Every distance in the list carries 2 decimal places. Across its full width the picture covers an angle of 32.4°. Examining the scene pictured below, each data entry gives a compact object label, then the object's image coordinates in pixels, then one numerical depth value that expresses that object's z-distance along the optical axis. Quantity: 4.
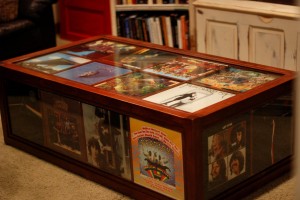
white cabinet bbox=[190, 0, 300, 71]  2.85
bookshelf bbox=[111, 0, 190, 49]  3.53
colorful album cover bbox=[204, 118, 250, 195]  1.93
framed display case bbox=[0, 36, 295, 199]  1.92
